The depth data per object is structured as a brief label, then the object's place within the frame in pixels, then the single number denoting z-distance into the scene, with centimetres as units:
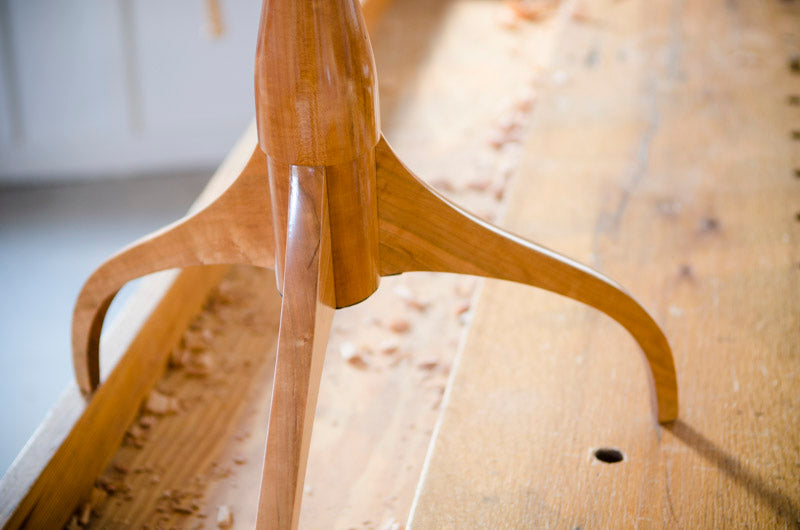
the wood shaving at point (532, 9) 189
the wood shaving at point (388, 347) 102
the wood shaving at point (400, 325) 106
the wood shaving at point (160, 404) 94
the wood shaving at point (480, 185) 133
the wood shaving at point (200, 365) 100
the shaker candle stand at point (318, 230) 60
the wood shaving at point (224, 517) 80
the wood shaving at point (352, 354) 100
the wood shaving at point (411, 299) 110
